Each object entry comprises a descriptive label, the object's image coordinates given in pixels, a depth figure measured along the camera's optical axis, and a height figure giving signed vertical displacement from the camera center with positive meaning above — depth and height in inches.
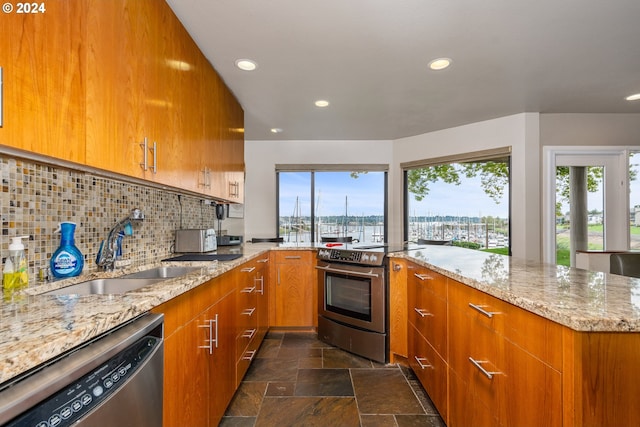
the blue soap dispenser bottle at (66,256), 48.9 -6.1
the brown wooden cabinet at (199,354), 43.9 -24.3
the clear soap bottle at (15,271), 40.1 -7.0
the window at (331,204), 171.6 +9.3
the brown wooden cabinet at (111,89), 33.4 +20.0
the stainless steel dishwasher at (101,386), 22.0 -15.1
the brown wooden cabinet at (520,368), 31.6 -19.9
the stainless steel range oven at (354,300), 96.1 -28.5
